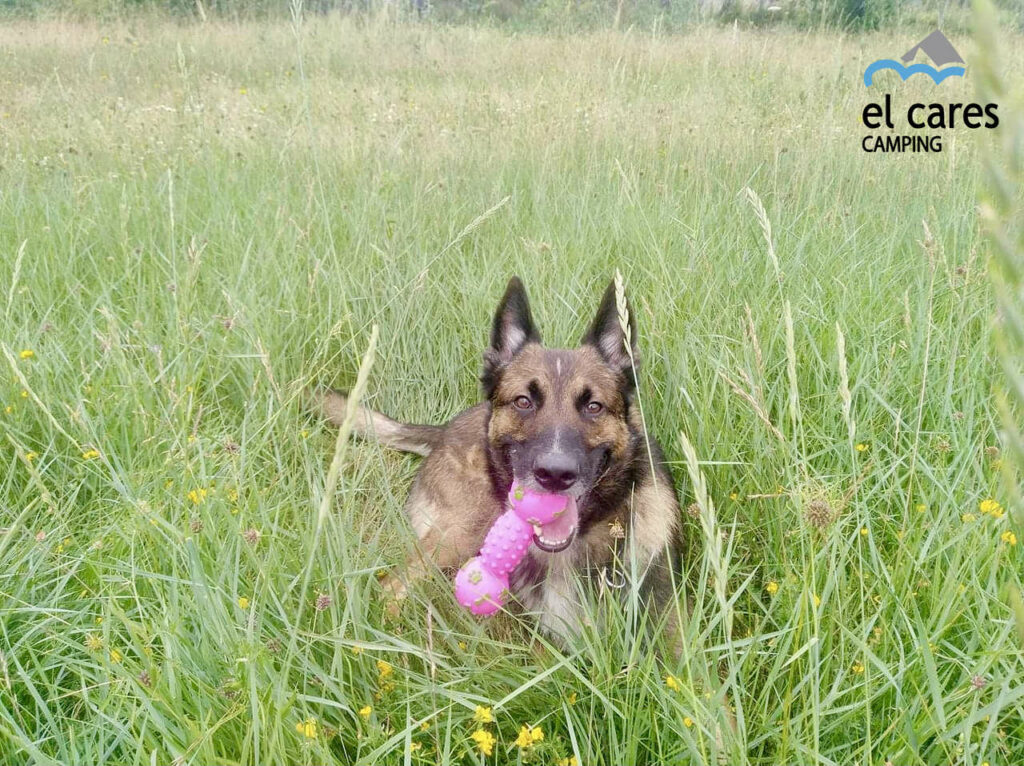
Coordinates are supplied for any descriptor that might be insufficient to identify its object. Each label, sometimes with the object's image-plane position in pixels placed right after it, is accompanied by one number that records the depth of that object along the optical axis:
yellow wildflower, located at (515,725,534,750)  0.68
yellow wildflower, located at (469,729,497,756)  0.67
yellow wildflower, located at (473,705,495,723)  0.68
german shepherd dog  0.95
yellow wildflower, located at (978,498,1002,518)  0.77
